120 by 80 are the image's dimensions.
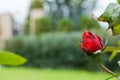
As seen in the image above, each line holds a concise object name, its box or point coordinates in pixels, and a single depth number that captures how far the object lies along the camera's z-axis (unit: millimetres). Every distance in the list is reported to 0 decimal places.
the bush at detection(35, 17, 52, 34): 12930
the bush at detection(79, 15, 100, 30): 12072
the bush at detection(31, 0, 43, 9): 15430
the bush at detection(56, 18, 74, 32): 12438
